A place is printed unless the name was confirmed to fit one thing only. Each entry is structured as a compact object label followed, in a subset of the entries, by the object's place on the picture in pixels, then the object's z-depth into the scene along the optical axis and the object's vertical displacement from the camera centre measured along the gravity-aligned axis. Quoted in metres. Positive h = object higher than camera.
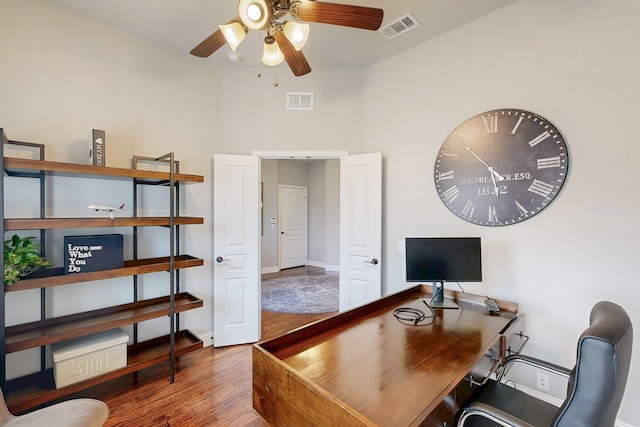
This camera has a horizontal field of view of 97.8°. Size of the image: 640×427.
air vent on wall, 3.28 +1.31
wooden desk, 1.02 -0.71
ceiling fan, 1.51 +1.10
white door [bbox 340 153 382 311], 3.08 -0.19
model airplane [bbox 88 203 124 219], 2.08 +0.03
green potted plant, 1.75 -0.30
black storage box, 2.01 -0.31
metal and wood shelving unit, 1.80 -0.84
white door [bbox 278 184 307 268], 6.95 -0.32
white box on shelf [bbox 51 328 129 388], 1.98 -1.08
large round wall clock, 2.08 +0.37
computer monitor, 2.10 -0.38
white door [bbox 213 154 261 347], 3.08 -0.42
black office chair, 0.89 -0.54
